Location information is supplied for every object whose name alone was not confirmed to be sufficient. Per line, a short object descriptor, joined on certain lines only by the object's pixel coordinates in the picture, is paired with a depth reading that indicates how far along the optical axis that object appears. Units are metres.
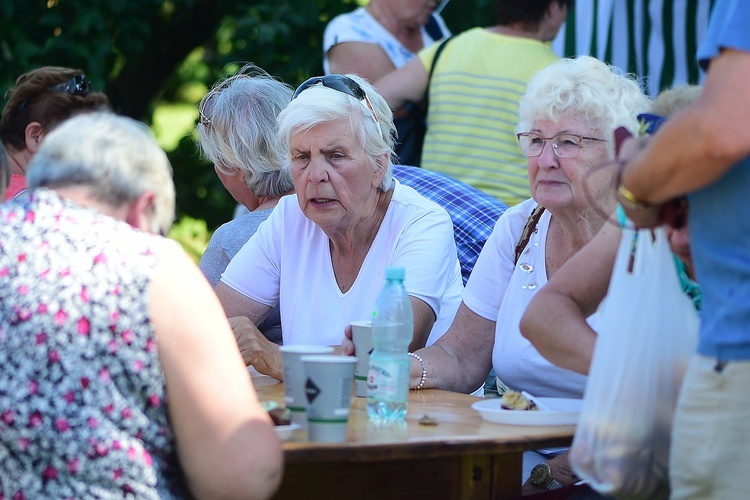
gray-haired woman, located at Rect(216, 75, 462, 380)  6.51
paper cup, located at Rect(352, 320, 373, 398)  5.23
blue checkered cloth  7.66
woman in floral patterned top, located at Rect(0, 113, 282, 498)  3.73
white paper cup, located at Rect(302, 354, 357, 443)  4.19
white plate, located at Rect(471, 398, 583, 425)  4.63
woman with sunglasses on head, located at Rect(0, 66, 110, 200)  8.68
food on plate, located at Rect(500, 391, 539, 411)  4.78
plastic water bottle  4.69
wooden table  4.21
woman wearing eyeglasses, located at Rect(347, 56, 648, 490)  5.89
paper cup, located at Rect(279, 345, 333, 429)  4.29
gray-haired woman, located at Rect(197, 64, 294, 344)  7.62
